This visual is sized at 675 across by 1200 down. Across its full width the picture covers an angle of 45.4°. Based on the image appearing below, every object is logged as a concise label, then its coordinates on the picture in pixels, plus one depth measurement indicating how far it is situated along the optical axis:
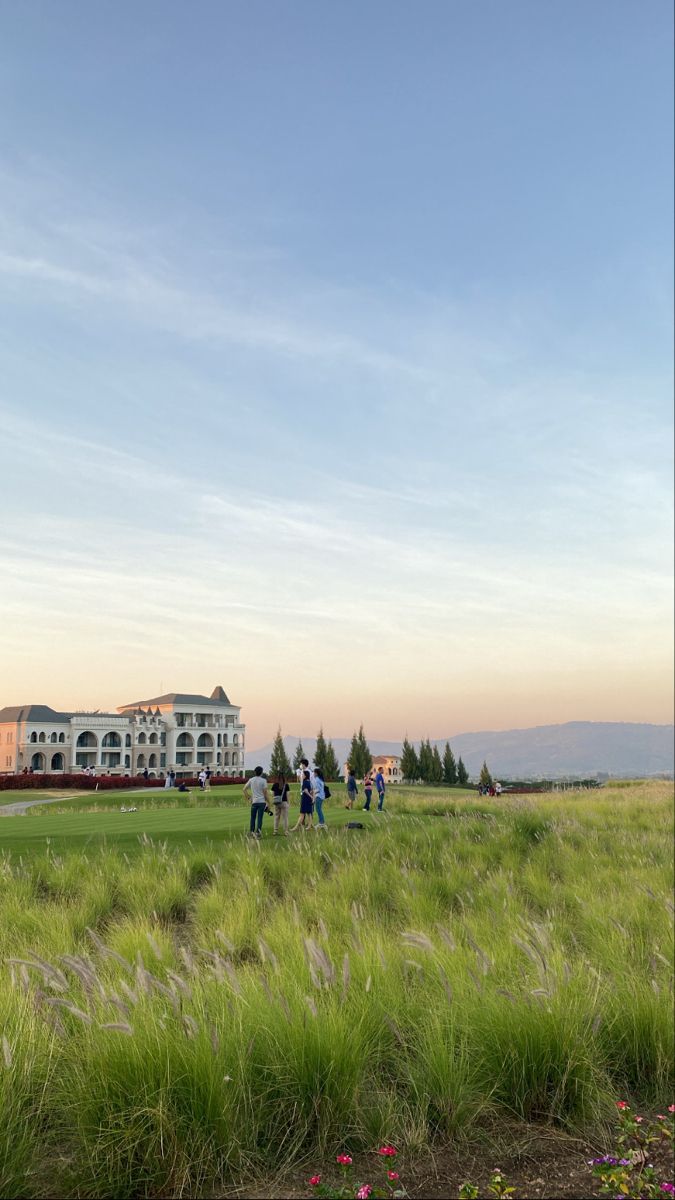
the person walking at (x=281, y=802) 20.37
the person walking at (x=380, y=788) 31.75
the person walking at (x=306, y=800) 21.73
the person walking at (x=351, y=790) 31.02
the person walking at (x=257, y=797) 19.08
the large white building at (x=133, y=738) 106.44
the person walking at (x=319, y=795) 22.17
